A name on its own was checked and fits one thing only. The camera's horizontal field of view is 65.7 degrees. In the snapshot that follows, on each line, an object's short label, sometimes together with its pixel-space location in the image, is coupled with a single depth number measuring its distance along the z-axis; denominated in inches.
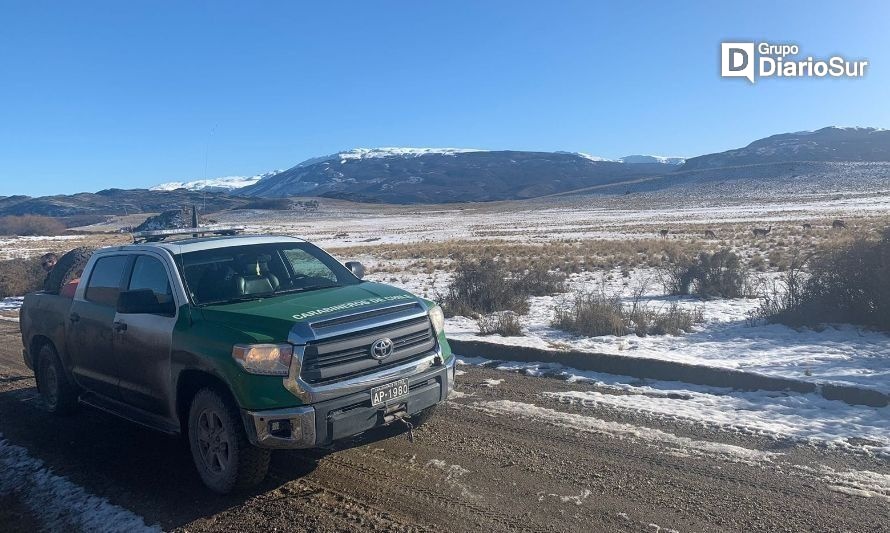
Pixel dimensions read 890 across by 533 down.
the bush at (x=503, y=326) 418.3
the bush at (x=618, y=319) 408.8
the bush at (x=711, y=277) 567.5
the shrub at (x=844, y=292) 378.9
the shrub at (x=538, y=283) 627.2
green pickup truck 185.5
